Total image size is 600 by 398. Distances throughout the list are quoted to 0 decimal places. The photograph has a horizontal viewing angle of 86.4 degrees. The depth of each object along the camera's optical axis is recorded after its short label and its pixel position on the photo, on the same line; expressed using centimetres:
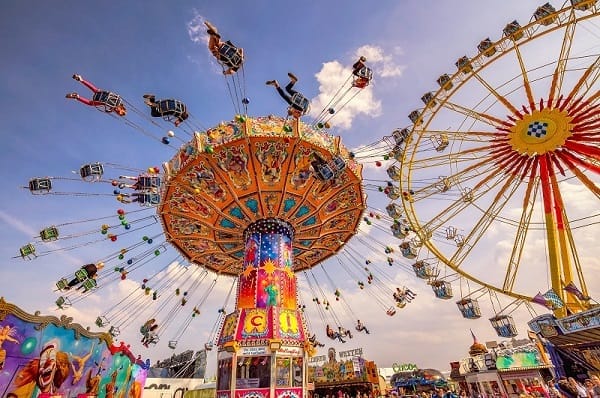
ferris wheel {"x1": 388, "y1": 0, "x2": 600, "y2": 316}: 1441
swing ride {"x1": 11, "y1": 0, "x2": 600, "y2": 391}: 1392
